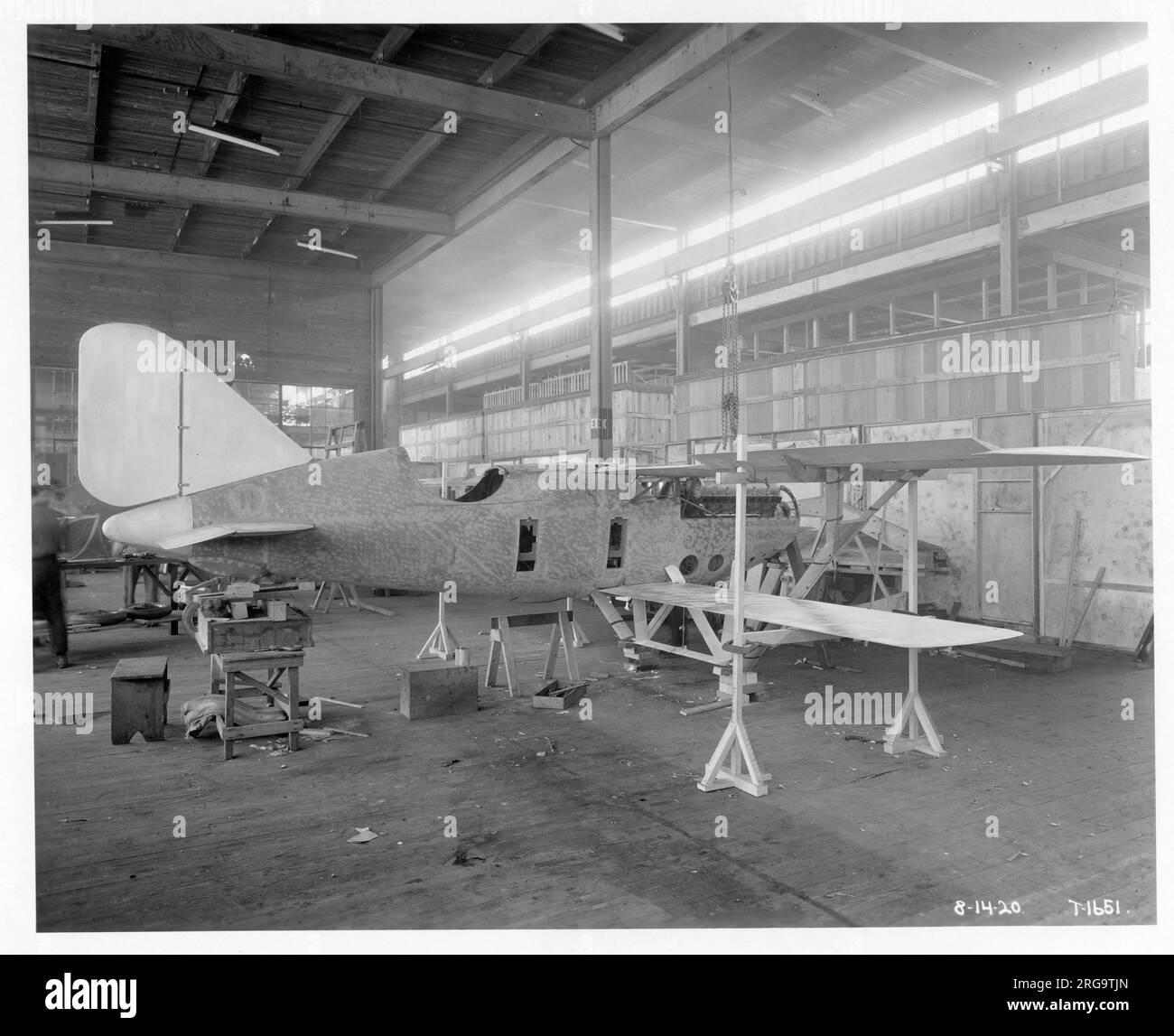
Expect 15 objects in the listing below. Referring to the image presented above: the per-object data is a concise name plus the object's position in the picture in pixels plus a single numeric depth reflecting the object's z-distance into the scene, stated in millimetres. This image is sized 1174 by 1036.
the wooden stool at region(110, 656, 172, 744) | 5723
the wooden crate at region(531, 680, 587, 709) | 6672
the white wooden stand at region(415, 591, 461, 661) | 8742
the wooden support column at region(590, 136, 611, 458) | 10828
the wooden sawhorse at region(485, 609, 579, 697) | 7258
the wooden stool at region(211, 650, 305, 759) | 5371
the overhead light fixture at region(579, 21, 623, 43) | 8298
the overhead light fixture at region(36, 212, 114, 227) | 16062
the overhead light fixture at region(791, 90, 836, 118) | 11960
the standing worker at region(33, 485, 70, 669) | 8031
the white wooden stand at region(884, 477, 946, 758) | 5418
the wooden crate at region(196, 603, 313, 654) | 5492
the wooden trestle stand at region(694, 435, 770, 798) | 4684
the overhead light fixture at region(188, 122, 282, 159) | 11305
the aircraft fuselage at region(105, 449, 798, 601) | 6016
